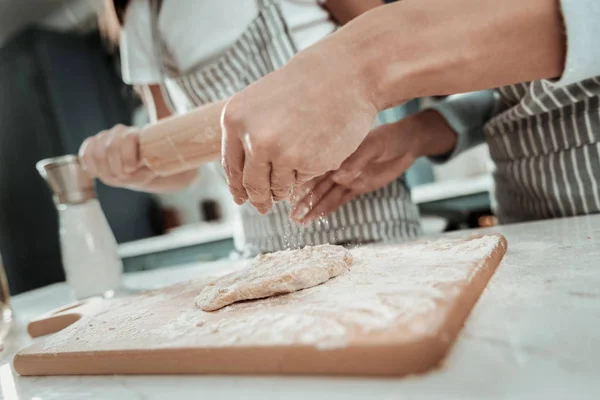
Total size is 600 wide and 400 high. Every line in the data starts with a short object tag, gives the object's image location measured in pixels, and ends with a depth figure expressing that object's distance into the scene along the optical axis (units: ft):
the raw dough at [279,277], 1.86
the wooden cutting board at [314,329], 1.20
